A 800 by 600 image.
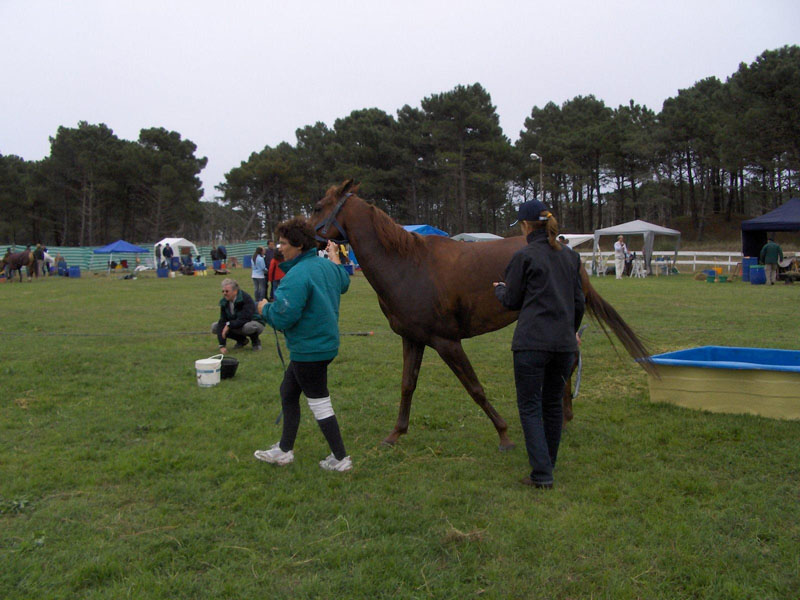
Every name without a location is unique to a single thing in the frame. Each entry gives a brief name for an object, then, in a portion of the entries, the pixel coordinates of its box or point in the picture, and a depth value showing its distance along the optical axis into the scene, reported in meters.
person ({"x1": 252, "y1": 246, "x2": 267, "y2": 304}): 15.60
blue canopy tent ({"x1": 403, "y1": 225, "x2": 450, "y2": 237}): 27.92
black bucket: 7.25
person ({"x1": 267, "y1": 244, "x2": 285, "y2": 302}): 11.21
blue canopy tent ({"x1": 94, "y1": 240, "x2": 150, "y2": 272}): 35.44
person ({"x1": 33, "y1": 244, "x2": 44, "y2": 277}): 31.77
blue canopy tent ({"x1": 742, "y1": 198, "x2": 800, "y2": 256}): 23.06
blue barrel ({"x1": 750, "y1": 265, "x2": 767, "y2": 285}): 21.81
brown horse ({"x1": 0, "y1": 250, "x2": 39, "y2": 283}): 28.06
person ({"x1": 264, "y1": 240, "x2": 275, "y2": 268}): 14.53
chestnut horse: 4.66
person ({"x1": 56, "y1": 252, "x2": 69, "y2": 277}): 34.97
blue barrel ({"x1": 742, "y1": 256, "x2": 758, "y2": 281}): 23.75
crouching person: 9.01
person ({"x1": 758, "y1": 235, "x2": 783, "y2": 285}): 20.73
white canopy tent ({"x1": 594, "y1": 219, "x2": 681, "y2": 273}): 28.88
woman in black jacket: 3.73
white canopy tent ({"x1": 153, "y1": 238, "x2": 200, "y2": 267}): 38.11
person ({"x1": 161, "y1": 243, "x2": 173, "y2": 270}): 33.25
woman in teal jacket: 3.98
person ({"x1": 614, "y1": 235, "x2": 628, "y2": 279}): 27.11
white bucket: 6.84
